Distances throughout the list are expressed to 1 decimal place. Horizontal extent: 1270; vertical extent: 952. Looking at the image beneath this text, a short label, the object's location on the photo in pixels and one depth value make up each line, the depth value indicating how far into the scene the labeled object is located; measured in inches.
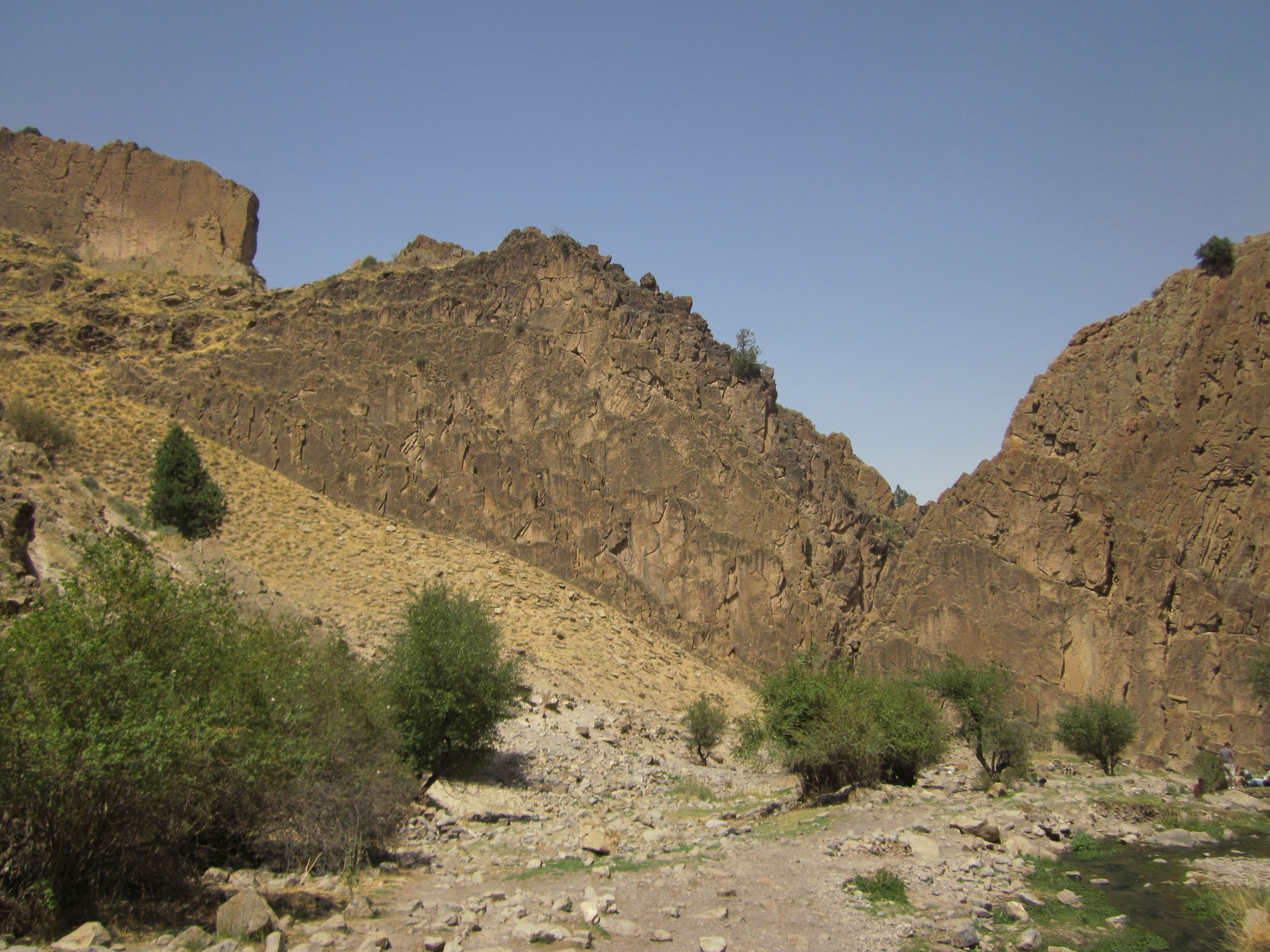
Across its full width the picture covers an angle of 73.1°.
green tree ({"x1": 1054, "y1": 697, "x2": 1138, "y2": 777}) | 1515.7
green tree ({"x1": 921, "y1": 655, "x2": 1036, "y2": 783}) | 1300.4
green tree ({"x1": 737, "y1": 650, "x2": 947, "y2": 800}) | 1090.7
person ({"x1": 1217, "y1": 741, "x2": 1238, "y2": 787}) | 1437.0
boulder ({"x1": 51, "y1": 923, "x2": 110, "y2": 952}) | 429.4
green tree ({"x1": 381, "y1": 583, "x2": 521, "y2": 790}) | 1003.3
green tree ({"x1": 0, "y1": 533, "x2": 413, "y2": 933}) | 453.4
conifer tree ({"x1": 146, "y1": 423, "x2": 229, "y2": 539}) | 1619.1
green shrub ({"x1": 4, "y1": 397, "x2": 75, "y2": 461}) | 1669.5
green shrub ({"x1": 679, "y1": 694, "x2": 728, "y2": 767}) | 1481.3
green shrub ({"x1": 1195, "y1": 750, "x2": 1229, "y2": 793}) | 1270.9
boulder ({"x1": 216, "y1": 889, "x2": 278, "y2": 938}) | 485.4
